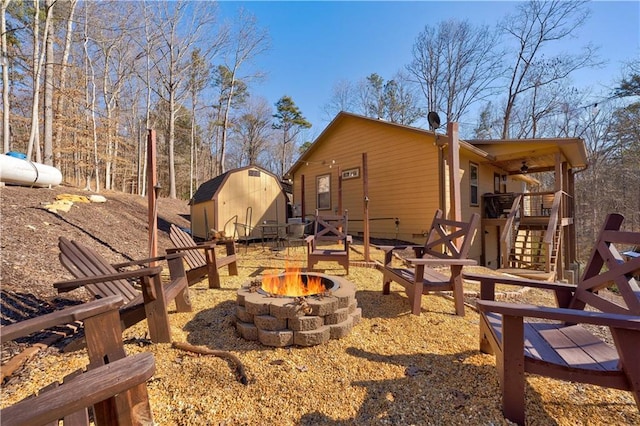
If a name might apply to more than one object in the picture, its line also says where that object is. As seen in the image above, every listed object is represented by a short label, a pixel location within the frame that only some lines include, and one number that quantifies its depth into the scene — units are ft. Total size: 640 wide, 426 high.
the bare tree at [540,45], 49.19
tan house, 28.09
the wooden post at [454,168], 18.97
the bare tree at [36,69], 30.22
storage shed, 31.19
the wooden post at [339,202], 23.49
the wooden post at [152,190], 13.46
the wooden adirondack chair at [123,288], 7.50
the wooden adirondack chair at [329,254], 16.42
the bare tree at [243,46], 61.05
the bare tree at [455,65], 58.90
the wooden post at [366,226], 20.30
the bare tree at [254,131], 80.19
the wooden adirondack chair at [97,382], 2.53
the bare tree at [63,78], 37.06
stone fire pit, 8.11
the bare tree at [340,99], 71.10
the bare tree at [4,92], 27.78
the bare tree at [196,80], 59.11
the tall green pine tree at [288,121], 79.87
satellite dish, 25.66
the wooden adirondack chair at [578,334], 4.56
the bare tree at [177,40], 52.29
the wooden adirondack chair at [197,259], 13.17
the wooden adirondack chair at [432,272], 10.20
